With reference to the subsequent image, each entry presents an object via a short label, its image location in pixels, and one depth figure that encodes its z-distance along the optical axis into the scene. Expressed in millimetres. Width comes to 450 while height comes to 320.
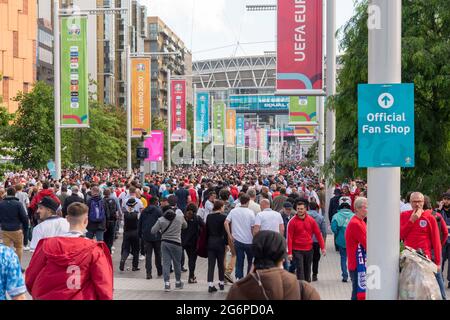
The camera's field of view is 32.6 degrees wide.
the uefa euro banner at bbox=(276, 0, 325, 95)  19531
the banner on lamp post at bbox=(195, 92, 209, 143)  60338
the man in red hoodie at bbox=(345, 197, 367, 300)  9070
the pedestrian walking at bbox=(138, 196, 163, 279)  14594
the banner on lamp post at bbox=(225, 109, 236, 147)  71300
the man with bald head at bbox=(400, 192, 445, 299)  9625
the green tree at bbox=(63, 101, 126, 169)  46938
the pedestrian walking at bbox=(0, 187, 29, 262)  14844
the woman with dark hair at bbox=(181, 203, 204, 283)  13672
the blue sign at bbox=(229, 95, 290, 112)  164000
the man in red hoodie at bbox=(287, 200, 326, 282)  12312
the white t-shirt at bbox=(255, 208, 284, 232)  12594
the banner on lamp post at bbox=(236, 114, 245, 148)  78781
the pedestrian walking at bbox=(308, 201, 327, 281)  13891
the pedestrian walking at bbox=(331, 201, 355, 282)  12969
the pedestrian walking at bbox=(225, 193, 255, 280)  12766
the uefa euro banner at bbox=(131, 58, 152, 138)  38406
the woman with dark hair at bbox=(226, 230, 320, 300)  4473
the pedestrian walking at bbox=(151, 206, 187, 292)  13039
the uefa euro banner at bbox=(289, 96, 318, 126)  31500
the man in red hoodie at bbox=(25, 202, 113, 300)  5777
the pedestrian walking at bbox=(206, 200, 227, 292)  12922
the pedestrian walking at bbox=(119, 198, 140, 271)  15477
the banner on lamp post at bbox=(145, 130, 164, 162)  37594
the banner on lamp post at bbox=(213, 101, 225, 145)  66875
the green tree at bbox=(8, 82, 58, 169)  36719
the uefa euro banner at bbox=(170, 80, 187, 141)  49844
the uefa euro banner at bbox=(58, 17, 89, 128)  27469
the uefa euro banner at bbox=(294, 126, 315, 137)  38062
